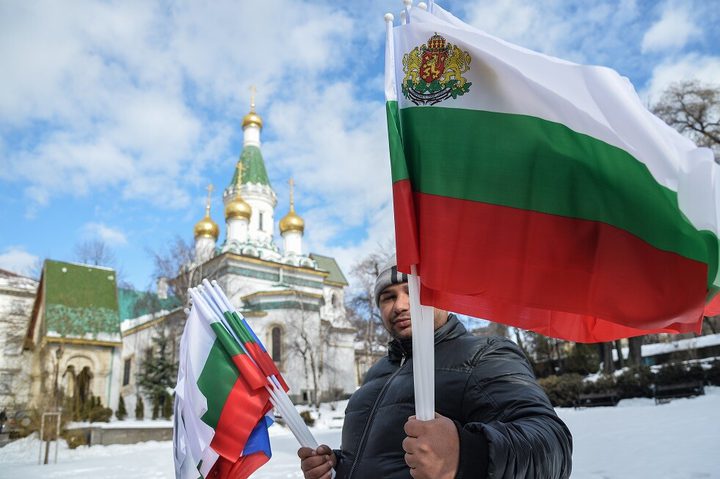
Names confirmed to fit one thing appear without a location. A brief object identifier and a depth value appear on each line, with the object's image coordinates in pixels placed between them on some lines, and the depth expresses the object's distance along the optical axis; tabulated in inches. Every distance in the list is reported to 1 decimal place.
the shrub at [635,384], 675.4
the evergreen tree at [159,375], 1135.6
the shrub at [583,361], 1080.8
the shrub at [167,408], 1027.9
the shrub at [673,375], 660.5
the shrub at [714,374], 653.3
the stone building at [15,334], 1244.5
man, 61.9
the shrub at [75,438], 680.4
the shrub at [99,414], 931.0
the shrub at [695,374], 661.3
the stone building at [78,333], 1132.5
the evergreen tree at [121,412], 1081.9
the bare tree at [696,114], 888.9
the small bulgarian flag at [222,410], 124.1
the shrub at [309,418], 969.0
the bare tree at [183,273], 1192.2
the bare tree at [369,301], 1223.5
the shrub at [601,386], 705.6
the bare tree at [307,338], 1332.4
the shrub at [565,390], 725.3
